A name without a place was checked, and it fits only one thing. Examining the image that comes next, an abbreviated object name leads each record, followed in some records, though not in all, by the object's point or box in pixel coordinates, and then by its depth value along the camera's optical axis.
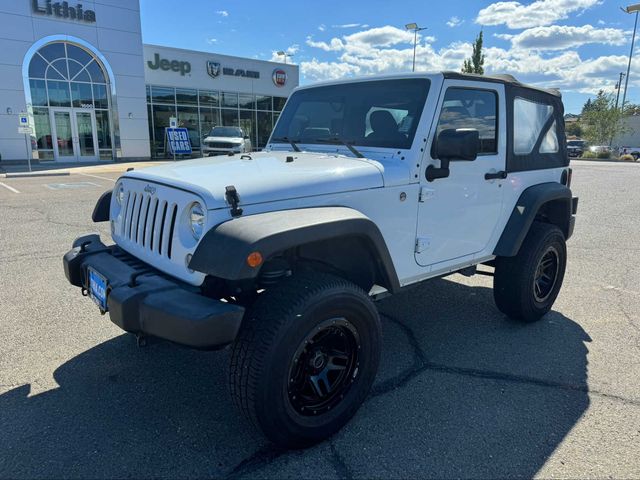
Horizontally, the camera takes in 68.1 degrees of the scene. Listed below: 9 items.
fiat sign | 29.19
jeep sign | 24.06
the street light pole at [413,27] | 35.06
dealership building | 19.47
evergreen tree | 35.62
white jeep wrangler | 2.28
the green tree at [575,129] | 68.84
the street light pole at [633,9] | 38.97
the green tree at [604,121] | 46.50
